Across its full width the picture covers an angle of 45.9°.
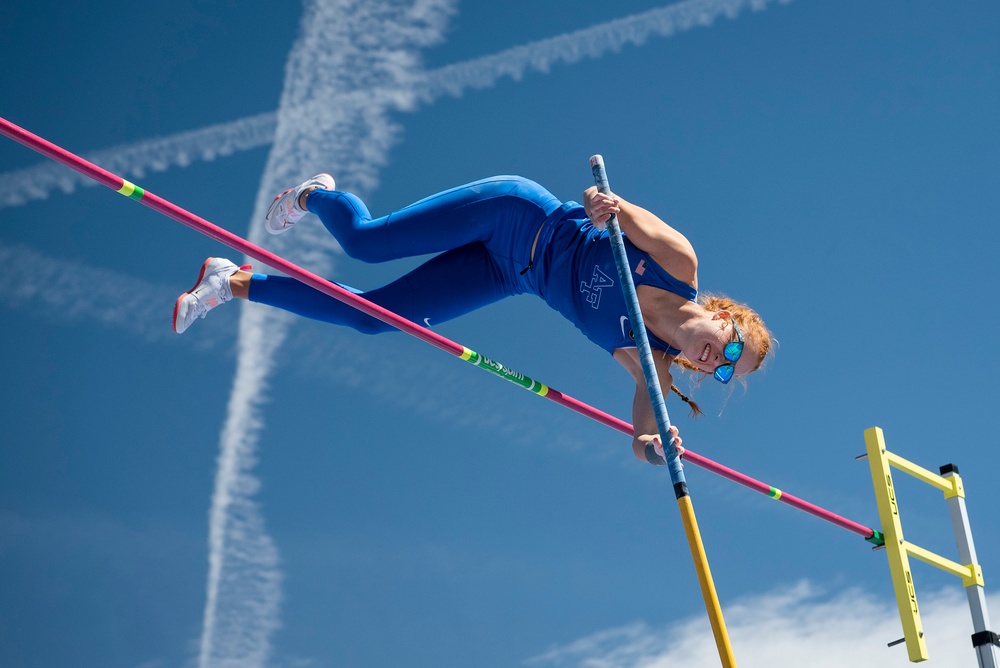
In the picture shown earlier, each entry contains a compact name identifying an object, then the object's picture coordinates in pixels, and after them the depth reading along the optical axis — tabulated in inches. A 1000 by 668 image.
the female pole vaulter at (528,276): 214.4
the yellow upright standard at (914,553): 268.4
